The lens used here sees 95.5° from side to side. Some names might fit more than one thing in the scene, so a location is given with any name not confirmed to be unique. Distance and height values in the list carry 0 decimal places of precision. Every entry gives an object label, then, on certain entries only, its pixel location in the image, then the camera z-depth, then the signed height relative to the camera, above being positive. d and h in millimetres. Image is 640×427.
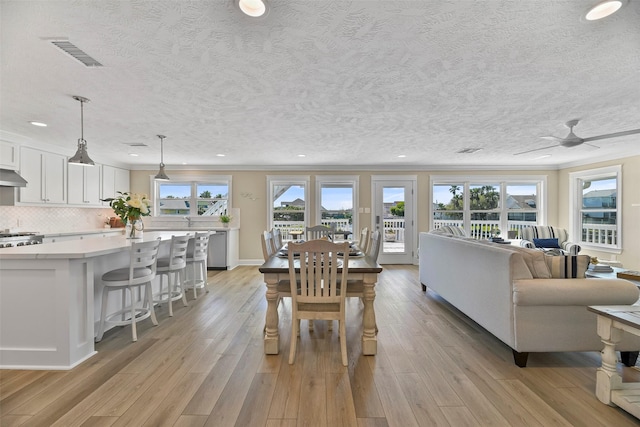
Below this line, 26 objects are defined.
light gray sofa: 2203 -697
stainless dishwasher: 6168 -836
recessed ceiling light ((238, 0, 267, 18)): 1555 +1124
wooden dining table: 2445 -765
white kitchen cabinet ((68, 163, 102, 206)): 5242 +495
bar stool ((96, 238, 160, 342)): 2645 -612
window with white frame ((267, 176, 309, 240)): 6836 +163
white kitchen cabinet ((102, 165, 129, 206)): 5977 +655
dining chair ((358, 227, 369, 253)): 4020 -408
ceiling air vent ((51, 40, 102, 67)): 1959 +1132
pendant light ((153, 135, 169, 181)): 4544 +576
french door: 6812 -87
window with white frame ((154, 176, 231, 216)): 6859 +323
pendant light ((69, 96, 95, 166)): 3168 +604
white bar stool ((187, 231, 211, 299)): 4074 -667
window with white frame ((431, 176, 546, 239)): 6781 +231
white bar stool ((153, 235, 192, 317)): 3430 -651
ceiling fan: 3081 +842
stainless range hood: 4047 +456
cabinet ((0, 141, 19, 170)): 4098 +800
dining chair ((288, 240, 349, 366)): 2250 -612
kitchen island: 2223 -764
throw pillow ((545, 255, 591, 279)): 2322 -425
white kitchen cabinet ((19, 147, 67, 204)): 4457 +571
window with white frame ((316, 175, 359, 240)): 6809 +203
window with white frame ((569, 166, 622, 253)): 5473 +107
